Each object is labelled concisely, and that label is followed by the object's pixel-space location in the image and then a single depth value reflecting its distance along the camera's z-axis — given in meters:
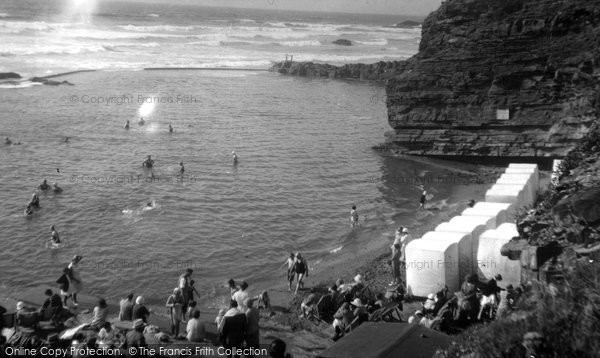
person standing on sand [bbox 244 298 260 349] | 12.87
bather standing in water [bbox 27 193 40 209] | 26.22
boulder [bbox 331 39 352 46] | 124.30
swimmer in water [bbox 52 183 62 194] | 28.61
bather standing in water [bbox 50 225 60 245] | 22.96
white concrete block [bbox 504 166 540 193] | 24.50
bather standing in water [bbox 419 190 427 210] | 28.11
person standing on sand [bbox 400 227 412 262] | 19.27
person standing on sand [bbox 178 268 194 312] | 15.95
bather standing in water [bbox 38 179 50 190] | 28.58
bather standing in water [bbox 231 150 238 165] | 34.50
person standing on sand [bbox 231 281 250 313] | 14.55
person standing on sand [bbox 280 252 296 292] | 19.30
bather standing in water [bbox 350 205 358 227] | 25.73
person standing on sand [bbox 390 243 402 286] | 18.77
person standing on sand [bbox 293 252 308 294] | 19.00
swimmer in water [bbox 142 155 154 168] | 32.81
